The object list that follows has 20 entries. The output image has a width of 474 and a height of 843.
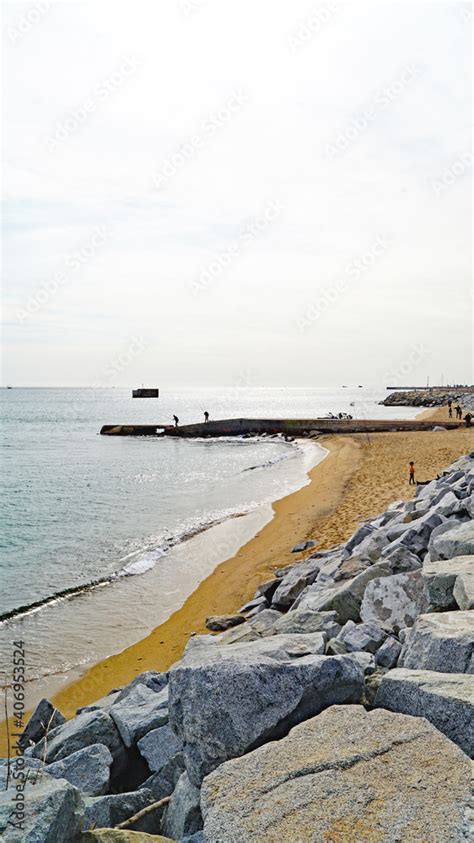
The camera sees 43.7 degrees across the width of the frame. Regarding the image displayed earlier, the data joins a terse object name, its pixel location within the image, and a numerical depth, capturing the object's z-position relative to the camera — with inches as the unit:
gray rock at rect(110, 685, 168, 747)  169.3
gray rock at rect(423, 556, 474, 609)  183.7
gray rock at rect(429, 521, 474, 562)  221.3
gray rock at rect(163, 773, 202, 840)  121.0
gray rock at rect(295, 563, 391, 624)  232.4
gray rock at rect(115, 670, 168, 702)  213.2
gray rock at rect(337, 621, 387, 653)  181.5
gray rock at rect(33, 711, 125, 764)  171.8
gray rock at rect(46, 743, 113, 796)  150.0
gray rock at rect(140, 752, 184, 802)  147.4
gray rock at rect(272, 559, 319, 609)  327.0
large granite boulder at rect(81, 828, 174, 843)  114.7
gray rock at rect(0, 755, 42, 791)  142.2
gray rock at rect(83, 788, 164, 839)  133.0
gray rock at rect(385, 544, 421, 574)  249.8
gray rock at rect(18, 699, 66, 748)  215.8
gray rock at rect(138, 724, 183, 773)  156.3
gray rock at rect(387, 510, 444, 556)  276.7
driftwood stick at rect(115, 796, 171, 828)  133.6
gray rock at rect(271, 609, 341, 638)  209.9
